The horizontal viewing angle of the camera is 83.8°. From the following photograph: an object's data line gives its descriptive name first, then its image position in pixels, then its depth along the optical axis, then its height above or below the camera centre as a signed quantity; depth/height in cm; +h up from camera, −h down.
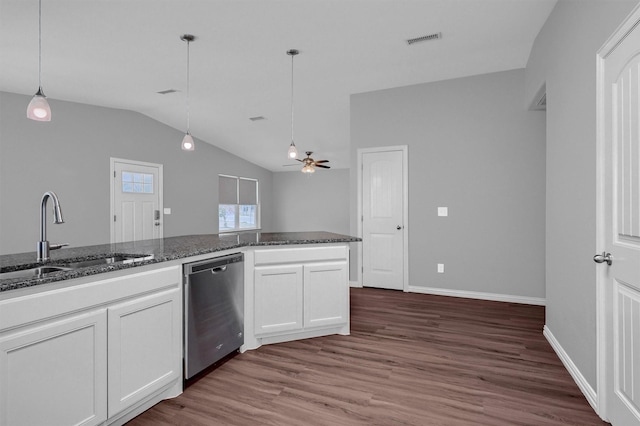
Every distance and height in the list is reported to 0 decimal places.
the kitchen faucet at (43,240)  196 -15
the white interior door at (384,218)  497 -5
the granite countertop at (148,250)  158 -24
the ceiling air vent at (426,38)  355 +179
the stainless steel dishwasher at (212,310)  227 -66
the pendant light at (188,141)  356 +75
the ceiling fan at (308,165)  696 +98
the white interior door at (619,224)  162 -5
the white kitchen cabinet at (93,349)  141 -63
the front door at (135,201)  584 +24
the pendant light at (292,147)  390 +76
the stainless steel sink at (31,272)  174 -30
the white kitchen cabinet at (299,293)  290 -66
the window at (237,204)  864 +27
